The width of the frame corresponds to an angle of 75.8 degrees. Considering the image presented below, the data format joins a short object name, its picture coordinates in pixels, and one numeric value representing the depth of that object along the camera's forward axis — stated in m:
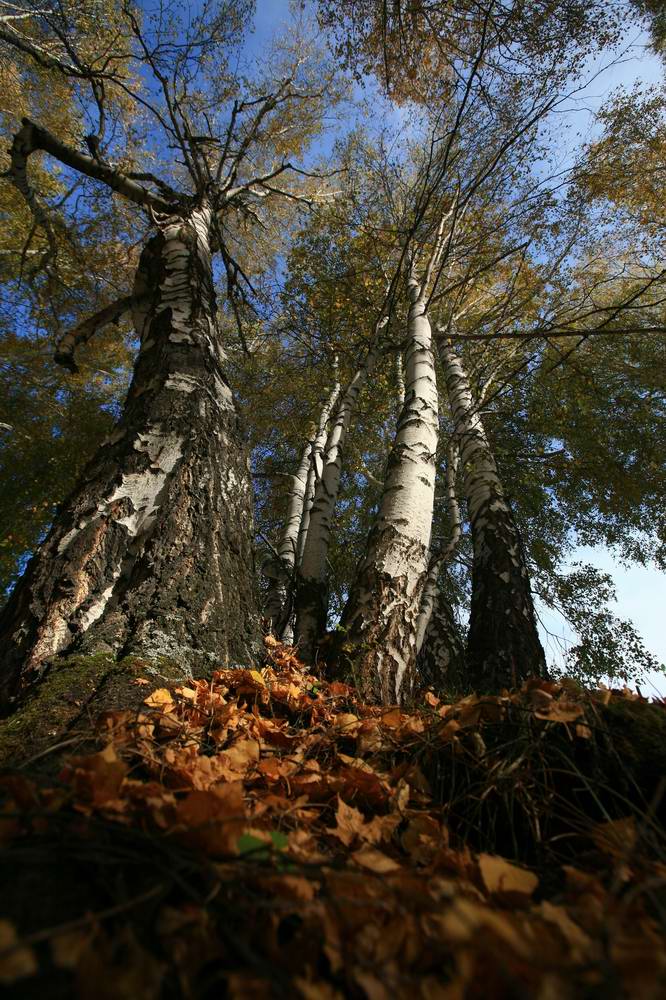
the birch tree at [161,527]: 1.74
